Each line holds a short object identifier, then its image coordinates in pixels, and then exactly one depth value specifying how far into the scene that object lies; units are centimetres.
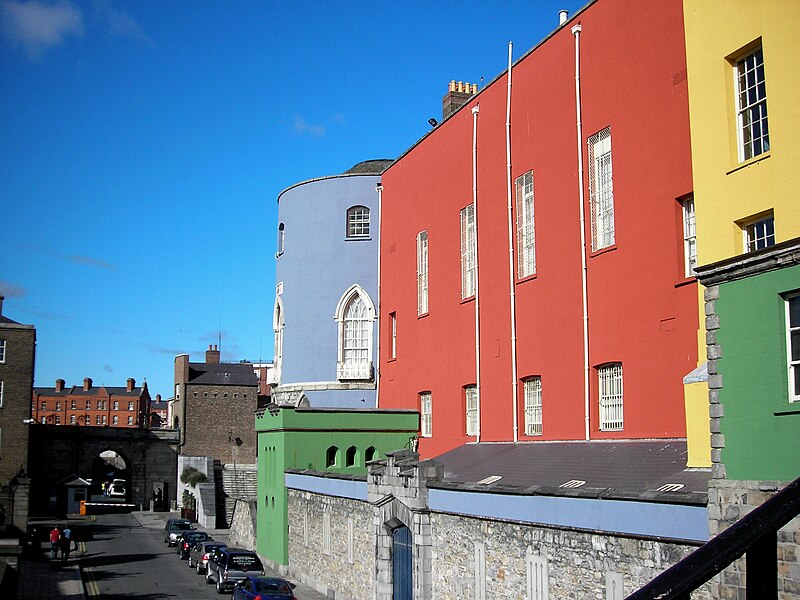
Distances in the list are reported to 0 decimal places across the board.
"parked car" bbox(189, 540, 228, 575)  3322
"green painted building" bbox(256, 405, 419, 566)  3089
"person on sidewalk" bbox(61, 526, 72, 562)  3528
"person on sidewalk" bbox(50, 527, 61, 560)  3669
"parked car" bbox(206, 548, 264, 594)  2845
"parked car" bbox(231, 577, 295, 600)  2334
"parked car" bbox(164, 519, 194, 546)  4295
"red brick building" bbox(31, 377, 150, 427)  11531
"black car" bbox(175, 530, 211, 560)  3767
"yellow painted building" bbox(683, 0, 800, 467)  1238
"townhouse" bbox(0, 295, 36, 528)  5534
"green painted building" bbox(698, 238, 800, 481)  1024
